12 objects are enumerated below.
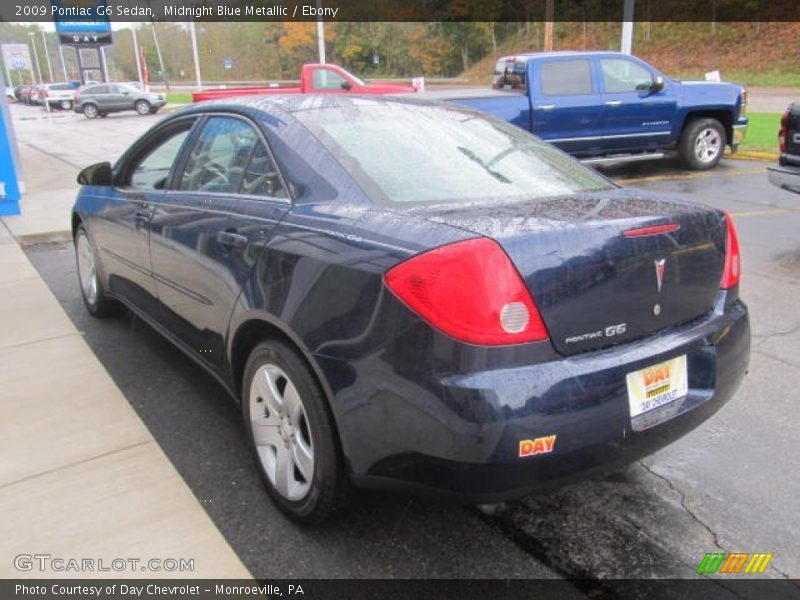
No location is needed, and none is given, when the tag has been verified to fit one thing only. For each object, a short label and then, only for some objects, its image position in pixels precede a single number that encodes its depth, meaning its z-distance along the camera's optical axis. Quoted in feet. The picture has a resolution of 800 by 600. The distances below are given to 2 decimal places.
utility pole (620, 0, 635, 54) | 50.15
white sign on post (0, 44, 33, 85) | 126.21
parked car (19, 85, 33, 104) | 199.09
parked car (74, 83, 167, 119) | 119.75
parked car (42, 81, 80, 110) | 153.94
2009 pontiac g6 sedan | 6.71
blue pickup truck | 33.91
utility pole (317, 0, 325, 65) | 95.25
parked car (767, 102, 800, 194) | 21.18
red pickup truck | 50.24
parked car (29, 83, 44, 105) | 175.77
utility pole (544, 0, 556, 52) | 89.71
